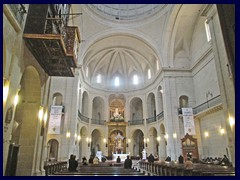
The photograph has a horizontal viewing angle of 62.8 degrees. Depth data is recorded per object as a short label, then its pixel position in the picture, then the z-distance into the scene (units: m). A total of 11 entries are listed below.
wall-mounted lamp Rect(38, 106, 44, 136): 8.90
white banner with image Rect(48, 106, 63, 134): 17.72
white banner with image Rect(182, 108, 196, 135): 18.42
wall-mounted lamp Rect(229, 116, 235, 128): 8.33
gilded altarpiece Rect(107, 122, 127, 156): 26.64
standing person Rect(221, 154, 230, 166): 11.67
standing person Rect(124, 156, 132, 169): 11.50
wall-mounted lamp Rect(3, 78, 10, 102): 5.67
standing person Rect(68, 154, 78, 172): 9.20
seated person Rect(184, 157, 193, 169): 7.71
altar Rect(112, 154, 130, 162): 23.03
